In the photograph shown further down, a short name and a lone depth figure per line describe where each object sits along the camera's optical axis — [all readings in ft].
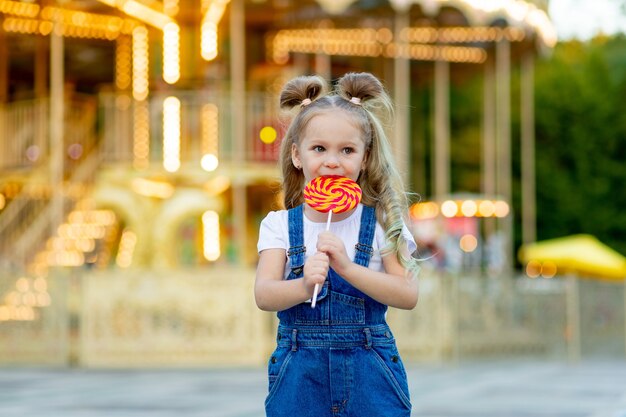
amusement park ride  88.40
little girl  17.76
